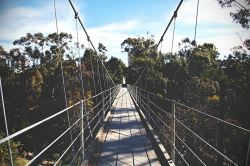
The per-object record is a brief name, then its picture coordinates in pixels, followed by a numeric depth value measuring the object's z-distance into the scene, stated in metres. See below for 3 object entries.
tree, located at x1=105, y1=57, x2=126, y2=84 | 35.76
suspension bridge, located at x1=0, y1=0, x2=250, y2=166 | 2.62
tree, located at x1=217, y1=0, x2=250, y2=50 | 11.66
